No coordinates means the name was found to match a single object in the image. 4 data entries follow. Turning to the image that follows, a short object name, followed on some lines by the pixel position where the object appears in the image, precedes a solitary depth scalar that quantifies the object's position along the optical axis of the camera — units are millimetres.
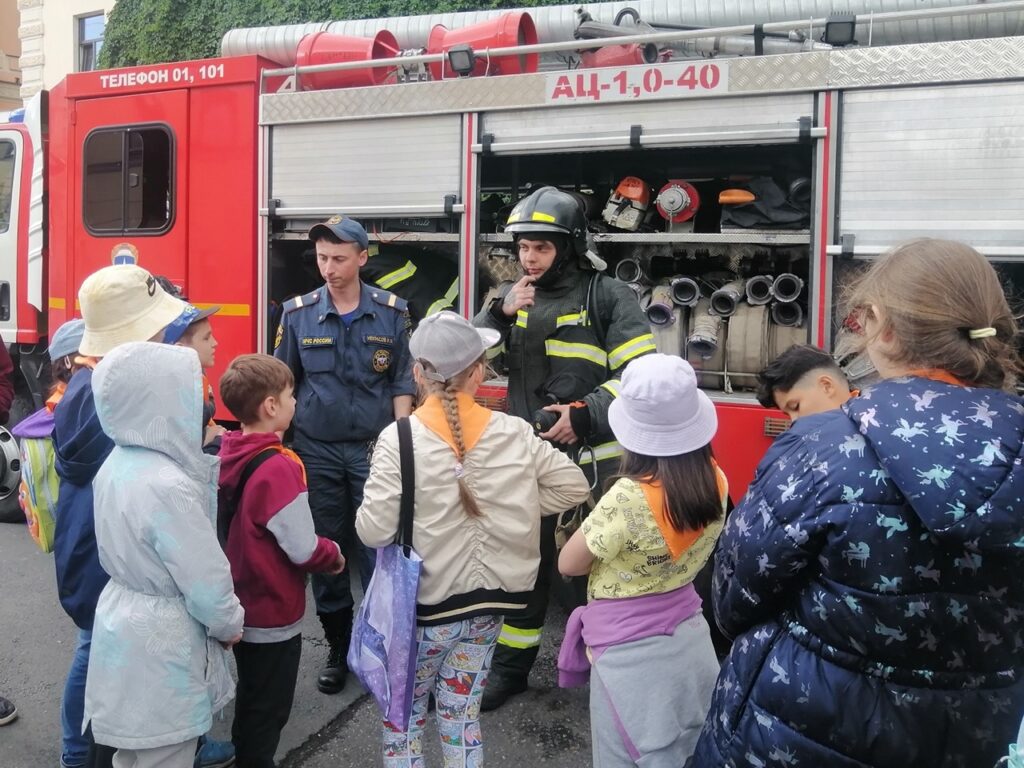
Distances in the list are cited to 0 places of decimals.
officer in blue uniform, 3393
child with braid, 2111
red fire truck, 3189
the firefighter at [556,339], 2998
